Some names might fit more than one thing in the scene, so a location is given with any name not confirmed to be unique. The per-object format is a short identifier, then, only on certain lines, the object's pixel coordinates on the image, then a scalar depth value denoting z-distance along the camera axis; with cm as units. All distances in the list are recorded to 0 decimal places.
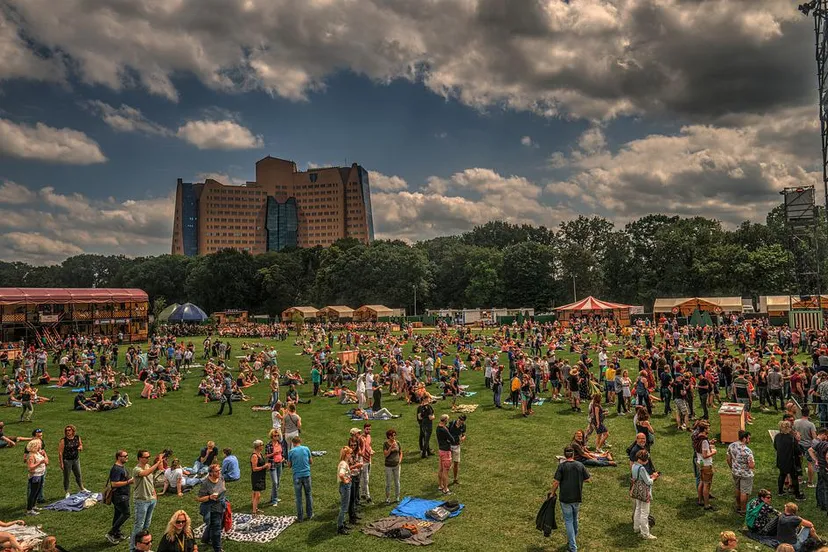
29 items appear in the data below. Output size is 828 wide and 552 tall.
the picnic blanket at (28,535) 924
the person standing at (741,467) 1005
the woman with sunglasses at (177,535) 718
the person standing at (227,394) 2089
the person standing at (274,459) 1138
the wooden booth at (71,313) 4584
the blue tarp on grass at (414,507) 1065
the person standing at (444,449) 1159
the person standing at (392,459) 1115
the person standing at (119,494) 958
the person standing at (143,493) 921
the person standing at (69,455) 1172
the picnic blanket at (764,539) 905
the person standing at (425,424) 1376
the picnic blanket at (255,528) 976
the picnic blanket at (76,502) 1123
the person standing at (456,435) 1204
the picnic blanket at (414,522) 950
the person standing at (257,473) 1070
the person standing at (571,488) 872
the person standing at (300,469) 1025
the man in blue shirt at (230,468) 1170
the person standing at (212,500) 896
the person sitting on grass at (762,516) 926
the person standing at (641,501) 929
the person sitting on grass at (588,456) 1145
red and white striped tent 5069
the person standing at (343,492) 988
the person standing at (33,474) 1088
